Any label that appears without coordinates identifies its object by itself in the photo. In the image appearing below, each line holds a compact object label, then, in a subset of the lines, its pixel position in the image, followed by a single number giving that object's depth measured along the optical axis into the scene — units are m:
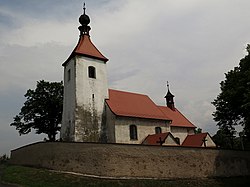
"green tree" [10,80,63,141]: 38.09
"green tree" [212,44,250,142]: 24.90
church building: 28.00
